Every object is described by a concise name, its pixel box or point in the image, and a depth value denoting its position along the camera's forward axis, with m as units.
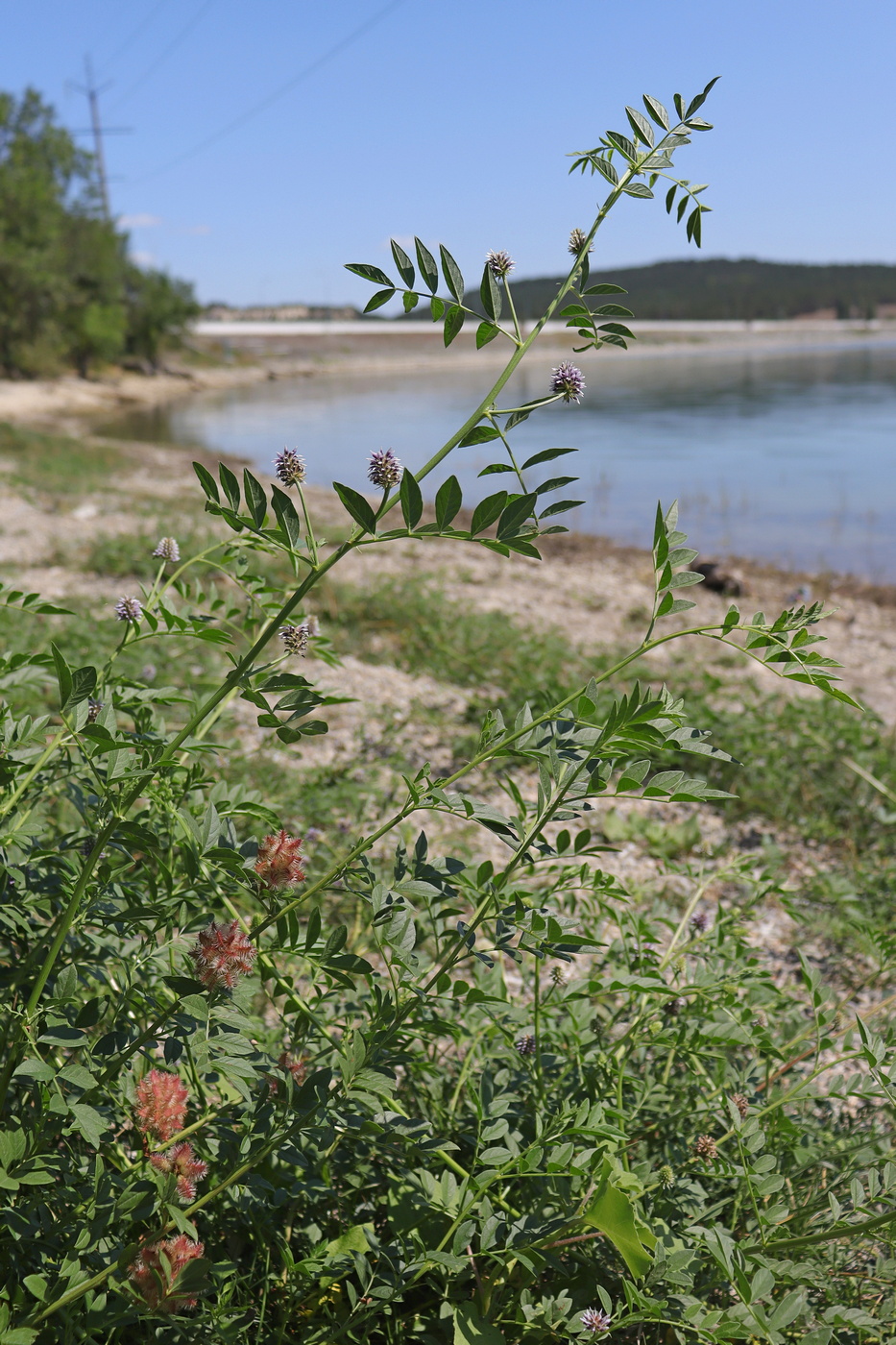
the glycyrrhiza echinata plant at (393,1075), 1.06
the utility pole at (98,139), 44.96
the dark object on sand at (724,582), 8.38
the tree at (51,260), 33.56
